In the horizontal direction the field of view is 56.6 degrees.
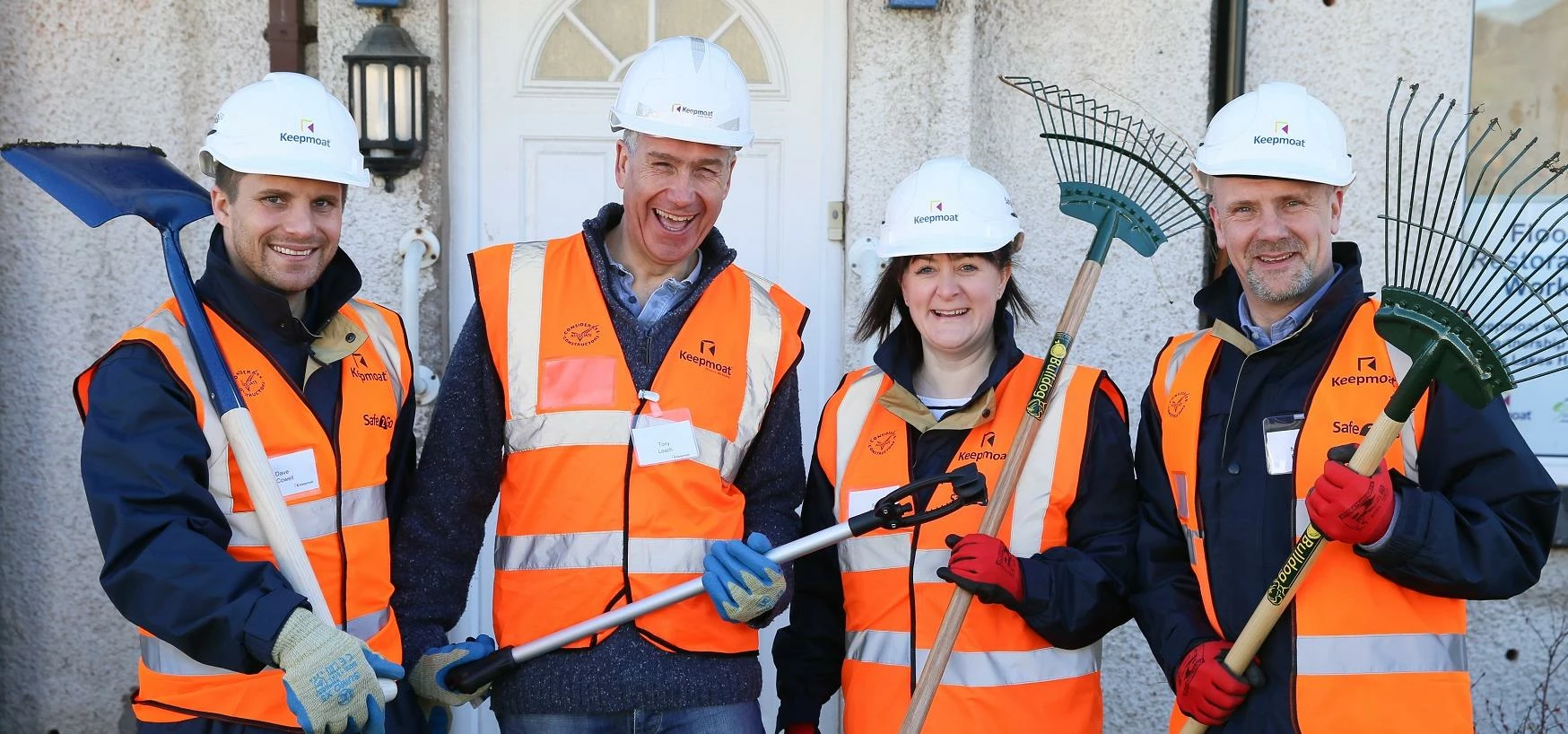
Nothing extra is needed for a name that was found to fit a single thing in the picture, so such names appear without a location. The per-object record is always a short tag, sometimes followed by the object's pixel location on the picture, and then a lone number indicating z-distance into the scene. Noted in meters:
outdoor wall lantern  4.29
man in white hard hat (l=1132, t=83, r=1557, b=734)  2.64
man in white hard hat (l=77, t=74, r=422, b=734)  2.56
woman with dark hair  3.00
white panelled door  4.49
